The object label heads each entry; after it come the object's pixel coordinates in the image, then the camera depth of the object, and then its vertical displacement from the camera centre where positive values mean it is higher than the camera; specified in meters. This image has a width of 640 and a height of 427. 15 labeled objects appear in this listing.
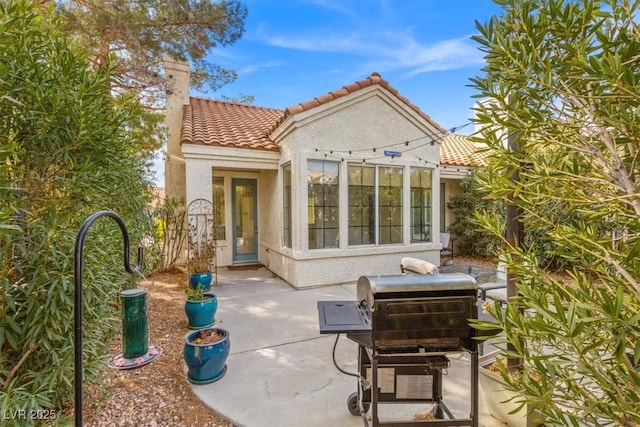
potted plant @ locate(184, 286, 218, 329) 5.24 -1.80
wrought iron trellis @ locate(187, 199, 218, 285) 8.47 -0.36
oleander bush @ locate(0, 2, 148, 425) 2.05 +0.10
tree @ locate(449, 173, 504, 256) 12.07 -0.49
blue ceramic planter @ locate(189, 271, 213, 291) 7.03 -1.69
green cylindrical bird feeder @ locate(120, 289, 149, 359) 3.95 -1.56
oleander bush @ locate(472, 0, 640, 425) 1.13 +0.22
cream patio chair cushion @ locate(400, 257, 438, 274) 5.77 -1.19
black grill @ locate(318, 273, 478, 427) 2.43 -0.95
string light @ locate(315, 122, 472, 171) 8.14 +1.85
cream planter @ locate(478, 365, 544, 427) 2.74 -1.88
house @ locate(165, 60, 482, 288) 7.93 +1.12
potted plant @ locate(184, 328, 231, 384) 3.65 -1.88
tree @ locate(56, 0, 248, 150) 8.05 +5.48
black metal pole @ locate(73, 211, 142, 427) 1.54 -0.59
